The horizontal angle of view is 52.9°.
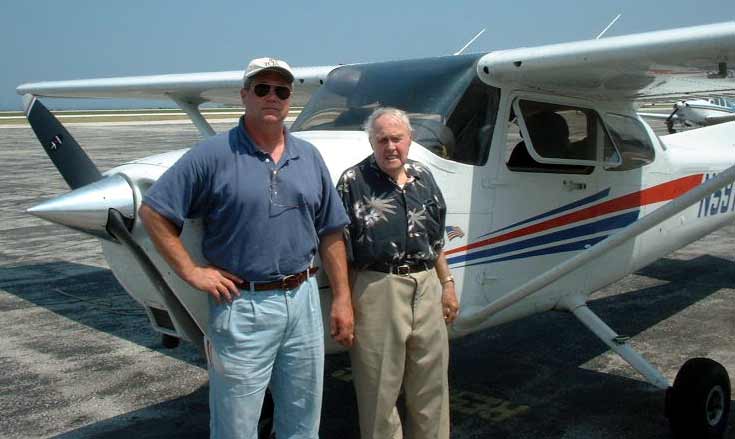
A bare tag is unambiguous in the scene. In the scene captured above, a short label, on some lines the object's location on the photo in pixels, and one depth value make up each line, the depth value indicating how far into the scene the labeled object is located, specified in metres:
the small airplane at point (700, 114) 33.16
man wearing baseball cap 2.64
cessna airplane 3.43
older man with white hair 3.09
